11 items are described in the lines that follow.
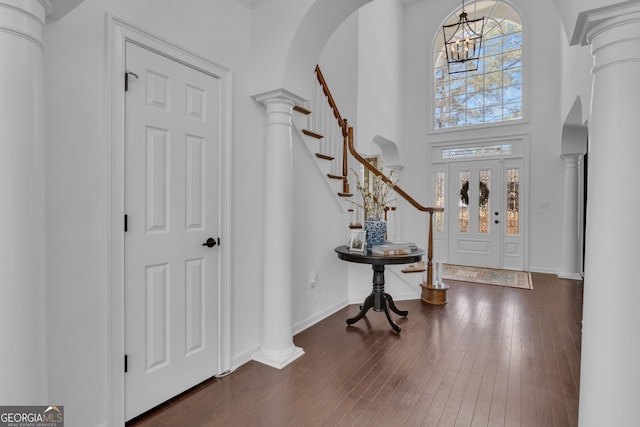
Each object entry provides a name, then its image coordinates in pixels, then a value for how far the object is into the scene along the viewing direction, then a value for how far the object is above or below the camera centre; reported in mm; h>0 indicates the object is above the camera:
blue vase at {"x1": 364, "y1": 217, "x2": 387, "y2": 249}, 3273 -236
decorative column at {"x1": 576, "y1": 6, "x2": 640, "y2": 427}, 1194 -44
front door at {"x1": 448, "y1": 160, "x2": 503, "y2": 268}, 6609 -96
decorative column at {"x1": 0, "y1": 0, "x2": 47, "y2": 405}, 1040 -1
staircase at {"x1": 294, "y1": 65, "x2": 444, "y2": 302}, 3412 +736
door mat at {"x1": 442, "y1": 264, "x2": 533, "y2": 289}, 5289 -1160
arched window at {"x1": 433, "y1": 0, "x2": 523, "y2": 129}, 6566 +2628
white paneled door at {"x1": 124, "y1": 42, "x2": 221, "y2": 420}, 1886 -145
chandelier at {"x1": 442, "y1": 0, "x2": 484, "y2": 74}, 5207 +2612
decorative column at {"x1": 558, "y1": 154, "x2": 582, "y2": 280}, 5703 -232
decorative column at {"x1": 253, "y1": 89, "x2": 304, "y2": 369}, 2576 -189
